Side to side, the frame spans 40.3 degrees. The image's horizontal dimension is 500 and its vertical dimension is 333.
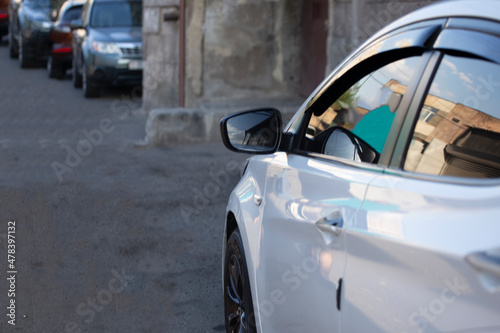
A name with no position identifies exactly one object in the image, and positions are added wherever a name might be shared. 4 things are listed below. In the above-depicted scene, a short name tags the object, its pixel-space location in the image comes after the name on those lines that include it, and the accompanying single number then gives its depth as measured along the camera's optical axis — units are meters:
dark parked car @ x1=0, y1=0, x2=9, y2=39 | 26.59
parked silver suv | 15.55
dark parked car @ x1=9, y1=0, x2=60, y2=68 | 20.36
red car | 18.75
